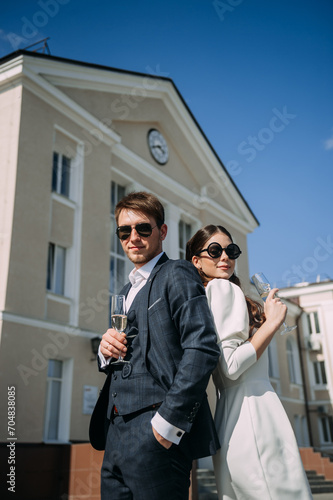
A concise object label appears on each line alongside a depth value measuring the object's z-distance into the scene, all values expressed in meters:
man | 1.99
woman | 2.07
